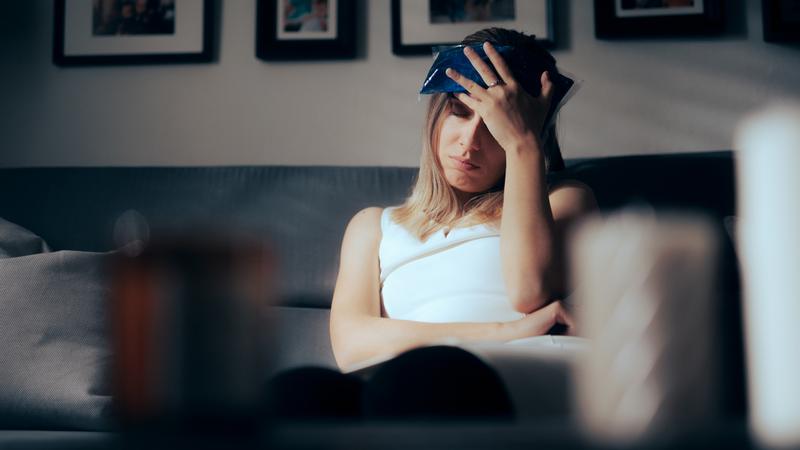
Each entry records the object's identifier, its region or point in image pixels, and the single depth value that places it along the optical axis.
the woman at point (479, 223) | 1.19
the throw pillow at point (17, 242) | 1.55
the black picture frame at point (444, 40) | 1.94
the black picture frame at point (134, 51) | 2.03
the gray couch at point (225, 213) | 1.35
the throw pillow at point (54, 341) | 1.29
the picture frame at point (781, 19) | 1.90
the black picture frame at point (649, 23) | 1.91
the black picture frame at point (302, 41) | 1.98
